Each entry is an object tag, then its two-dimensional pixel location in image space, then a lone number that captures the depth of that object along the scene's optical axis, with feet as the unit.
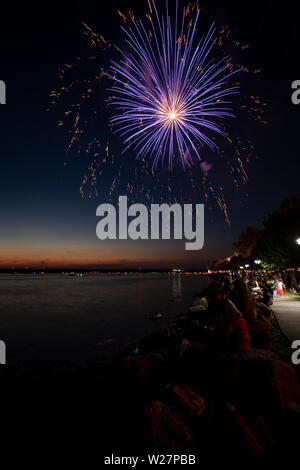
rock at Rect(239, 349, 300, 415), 15.65
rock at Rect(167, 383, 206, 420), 15.66
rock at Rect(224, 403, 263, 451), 13.58
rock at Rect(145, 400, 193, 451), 14.23
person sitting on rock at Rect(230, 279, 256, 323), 28.78
